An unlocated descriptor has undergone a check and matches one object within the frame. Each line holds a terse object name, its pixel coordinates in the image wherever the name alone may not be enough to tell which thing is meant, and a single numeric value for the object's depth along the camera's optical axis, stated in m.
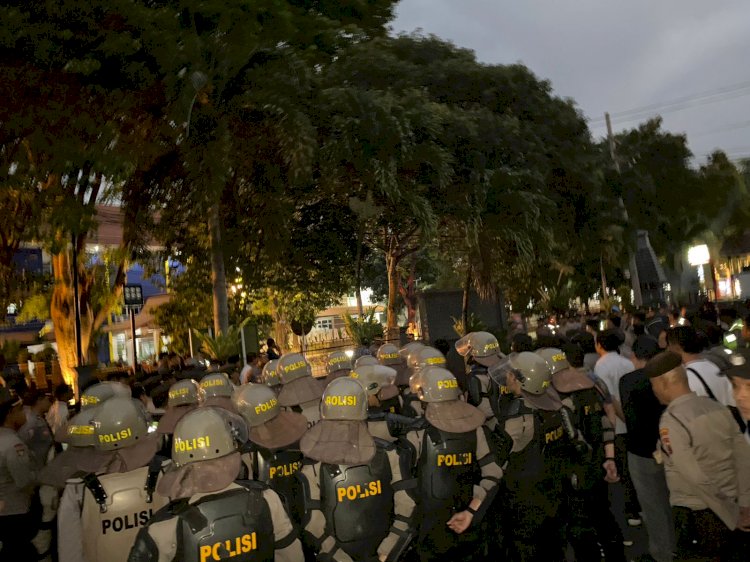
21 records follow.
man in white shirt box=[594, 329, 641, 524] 6.29
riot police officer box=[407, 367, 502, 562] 4.27
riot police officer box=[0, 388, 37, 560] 4.80
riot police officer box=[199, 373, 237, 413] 6.12
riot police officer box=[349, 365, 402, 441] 4.63
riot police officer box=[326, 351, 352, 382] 7.27
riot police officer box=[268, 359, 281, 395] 7.21
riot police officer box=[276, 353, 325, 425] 5.86
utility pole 30.07
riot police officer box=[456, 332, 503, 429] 5.75
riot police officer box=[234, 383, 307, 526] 4.57
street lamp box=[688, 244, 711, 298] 35.31
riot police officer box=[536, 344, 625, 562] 5.42
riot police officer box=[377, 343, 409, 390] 7.37
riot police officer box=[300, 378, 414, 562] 3.77
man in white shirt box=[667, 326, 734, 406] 5.05
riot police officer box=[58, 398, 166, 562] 3.65
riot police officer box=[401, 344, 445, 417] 5.90
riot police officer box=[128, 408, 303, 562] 2.95
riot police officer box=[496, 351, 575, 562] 4.86
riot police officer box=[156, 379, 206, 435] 5.68
